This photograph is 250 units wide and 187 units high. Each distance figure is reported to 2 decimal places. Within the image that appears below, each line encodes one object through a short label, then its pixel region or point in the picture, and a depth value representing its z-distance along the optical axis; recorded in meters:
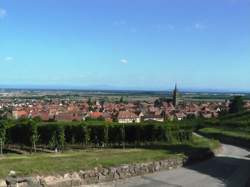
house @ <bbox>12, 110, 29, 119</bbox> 87.33
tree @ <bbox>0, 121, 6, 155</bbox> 29.12
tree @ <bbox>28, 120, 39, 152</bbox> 30.30
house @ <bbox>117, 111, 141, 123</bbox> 82.13
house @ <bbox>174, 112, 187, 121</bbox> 88.98
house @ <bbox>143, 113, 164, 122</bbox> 88.48
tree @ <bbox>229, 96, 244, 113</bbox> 74.45
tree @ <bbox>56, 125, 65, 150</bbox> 30.52
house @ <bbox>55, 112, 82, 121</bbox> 72.90
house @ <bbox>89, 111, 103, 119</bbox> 82.25
